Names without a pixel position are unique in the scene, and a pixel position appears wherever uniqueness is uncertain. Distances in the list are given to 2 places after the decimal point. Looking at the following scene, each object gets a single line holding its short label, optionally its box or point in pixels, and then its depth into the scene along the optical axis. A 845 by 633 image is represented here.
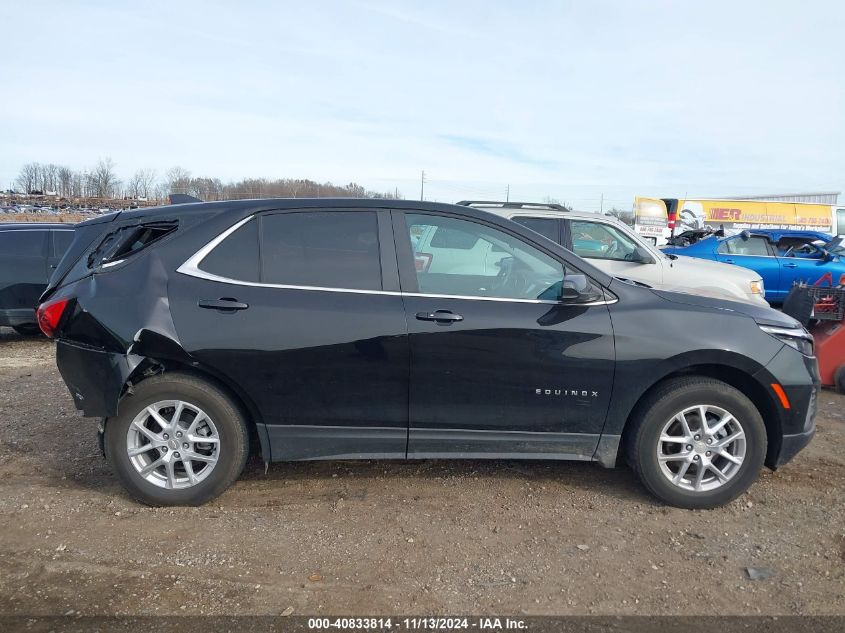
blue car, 10.84
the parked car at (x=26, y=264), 8.52
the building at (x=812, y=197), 40.84
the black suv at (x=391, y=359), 3.53
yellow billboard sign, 28.69
